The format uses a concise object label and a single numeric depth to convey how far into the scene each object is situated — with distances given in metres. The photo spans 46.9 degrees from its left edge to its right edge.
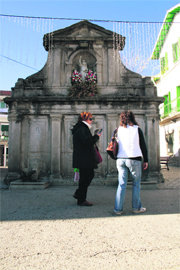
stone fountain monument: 8.00
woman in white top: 3.65
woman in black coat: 4.28
